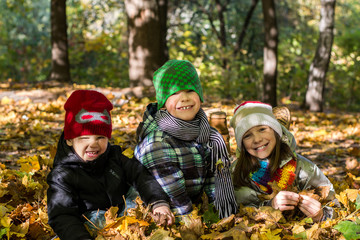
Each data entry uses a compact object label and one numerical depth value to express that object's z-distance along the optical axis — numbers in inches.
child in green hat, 87.0
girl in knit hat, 93.0
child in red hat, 77.0
